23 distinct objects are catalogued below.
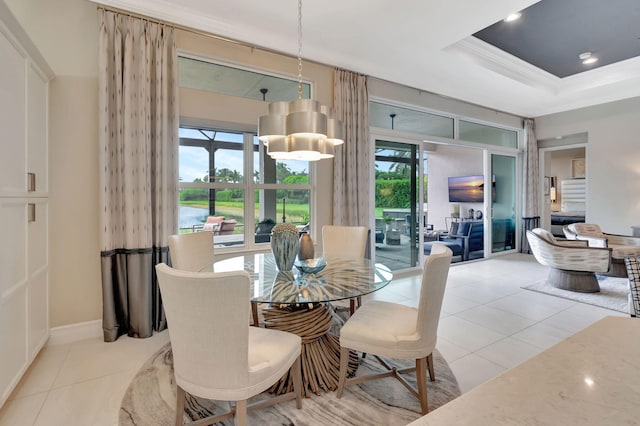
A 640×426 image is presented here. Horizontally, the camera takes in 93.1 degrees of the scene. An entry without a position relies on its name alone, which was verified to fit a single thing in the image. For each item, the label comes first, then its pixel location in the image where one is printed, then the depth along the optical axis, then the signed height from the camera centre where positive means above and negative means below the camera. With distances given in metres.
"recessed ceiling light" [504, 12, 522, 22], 3.34 +2.15
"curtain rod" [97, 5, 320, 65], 2.79 +1.87
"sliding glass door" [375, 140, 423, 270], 4.72 +0.09
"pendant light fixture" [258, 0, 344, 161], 2.01 +0.55
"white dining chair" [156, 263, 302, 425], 1.28 -0.57
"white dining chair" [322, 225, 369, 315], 3.12 -0.33
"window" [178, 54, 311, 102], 3.24 +1.50
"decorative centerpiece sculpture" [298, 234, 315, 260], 2.42 -0.31
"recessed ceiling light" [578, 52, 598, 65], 4.35 +2.23
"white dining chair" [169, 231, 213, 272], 2.51 -0.35
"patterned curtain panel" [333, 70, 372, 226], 4.05 +0.75
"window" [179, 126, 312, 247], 3.33 +0.27
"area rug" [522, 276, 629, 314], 3.47 -1.09
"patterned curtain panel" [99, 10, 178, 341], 2.71 +0.39
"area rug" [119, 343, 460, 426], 1.72 -1.19
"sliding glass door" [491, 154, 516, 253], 6.52 +0.11
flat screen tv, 8.05 +0.56
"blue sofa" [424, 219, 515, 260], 6.39 -0.62
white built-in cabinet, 1.80 +0.06
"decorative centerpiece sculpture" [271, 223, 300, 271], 2.24 -0.25
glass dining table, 1.81 -0.51
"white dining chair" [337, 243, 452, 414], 1.71 -0.73
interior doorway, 8.03 +0.60
